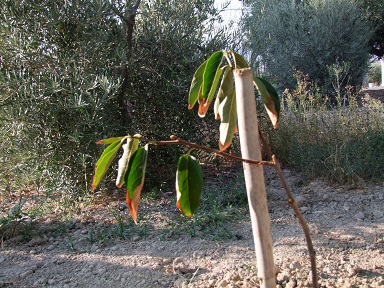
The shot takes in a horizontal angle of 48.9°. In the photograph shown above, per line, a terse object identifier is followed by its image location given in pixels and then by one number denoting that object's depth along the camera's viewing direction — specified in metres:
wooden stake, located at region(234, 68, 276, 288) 1.34
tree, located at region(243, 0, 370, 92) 10.34
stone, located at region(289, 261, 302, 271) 2.61
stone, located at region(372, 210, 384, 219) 3.60
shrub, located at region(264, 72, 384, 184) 4.54
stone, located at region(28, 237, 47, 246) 3.49
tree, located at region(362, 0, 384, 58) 12.12
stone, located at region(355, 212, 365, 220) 3.57
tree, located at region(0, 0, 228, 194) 3.81
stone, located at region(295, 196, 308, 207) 3.99
